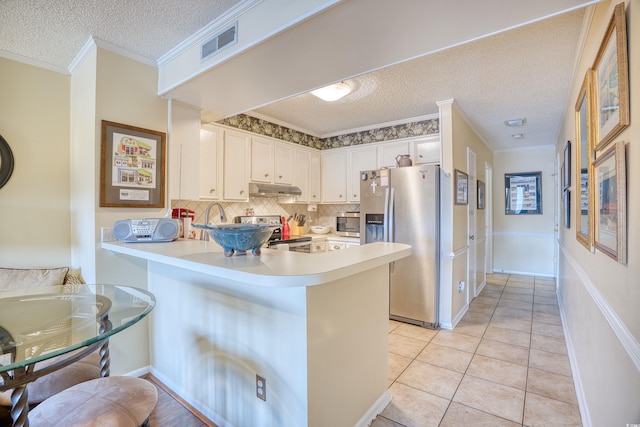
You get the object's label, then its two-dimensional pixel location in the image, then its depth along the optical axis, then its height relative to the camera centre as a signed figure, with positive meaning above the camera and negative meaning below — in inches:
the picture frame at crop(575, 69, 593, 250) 65.0 +12.7
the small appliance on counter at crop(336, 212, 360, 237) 175.2 -5.8
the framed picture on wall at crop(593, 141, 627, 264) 41.2 +1.7
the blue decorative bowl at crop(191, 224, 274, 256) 58.2 -4.3
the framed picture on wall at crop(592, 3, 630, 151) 41.1 +21.1
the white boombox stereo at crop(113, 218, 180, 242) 81.0 -4.1
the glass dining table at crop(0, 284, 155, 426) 37.1 -16.8
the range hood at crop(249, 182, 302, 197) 146.0 +12.7
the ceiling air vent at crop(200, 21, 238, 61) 68.5 +41.3
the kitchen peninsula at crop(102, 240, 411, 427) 53.2 -25.0
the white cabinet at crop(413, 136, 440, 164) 151.9 +33.2
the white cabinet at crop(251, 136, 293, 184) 149.2 +28.1
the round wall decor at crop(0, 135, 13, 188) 84.7 +15.1
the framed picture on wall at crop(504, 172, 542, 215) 217.8 +15.6
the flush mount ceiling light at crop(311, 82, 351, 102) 106.9 +44.2
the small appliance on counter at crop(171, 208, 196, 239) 98.2 -1.1
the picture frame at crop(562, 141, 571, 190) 109.0 +18.0
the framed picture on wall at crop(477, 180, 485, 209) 181.5 +12.5
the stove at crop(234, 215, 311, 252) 144.9 -12.3
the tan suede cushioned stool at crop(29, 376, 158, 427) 40.6 -27.4
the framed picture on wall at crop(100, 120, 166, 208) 83.6 +14.2
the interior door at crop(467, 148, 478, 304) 155.9 -4.7
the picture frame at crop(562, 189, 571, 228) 108.6 +2.7
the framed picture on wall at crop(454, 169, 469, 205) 132.4 +12.7
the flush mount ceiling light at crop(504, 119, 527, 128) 153.6 +47.9
